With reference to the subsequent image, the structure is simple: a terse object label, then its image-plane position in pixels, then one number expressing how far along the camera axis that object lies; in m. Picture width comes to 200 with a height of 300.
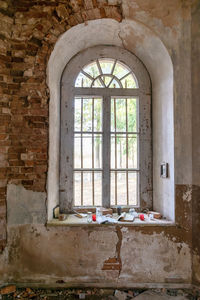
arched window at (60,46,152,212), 2.78
